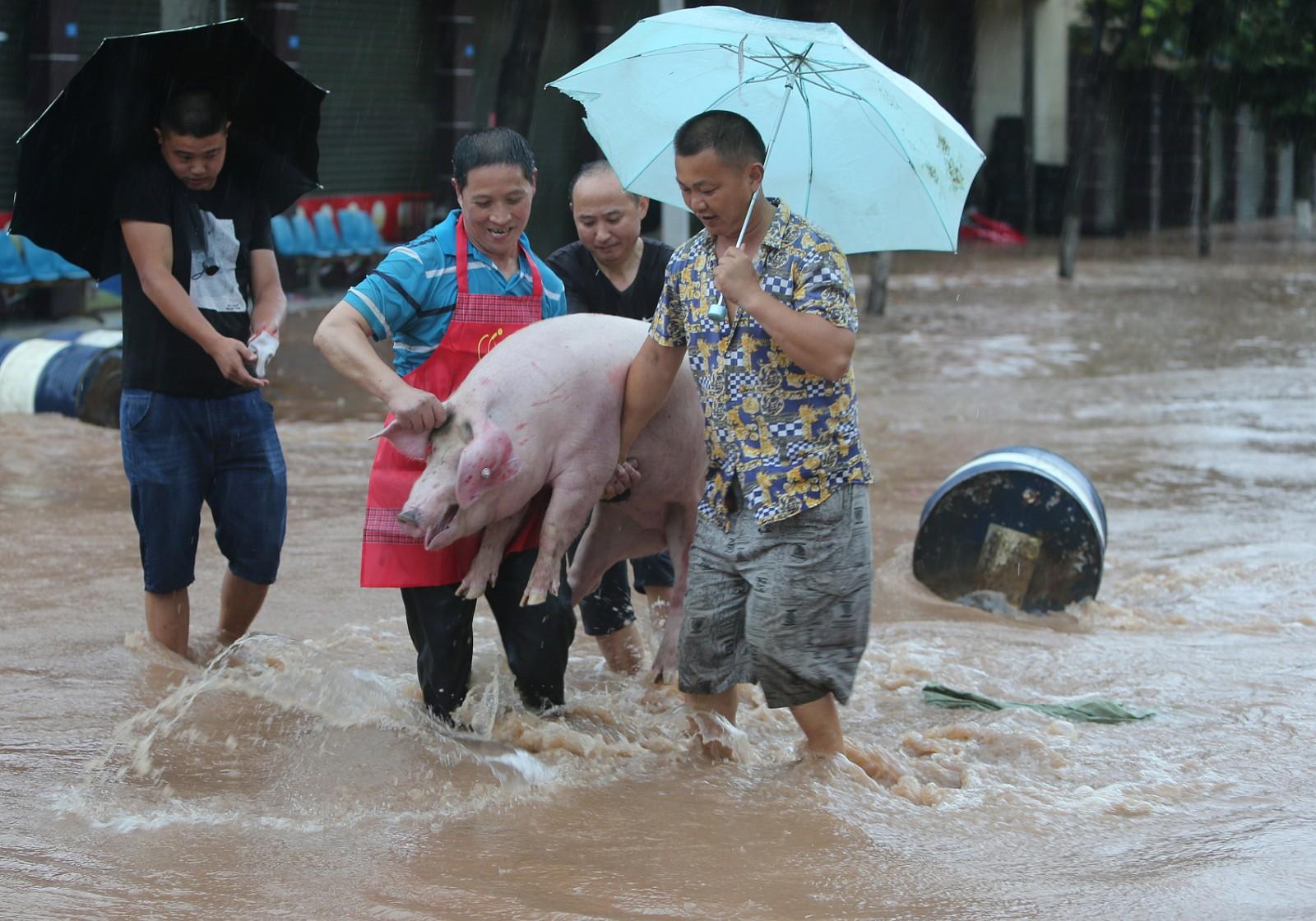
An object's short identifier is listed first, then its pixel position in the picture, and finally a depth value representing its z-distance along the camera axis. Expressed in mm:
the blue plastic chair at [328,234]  18703
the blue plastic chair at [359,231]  19141
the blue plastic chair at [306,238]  18250
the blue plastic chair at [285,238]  17859
